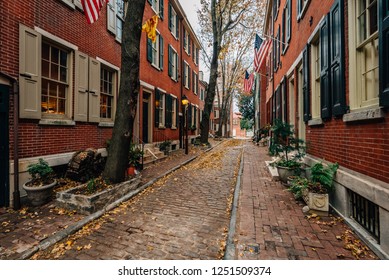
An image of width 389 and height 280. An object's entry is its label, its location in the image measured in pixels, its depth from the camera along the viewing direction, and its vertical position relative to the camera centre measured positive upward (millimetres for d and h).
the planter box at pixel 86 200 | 3828 -1173
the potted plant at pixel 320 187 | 3645 -835
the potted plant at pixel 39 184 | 4114 -910
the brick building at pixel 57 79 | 4215 +1735
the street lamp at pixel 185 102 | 11698 +2358
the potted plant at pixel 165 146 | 11227 -217
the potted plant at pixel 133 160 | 6375 -613
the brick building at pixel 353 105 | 2543 +687
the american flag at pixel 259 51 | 9250 +4436
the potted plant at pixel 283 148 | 5484 -149
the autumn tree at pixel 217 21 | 14680 +9264
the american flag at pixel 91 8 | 5184 +3531
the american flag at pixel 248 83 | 15774 +4800
